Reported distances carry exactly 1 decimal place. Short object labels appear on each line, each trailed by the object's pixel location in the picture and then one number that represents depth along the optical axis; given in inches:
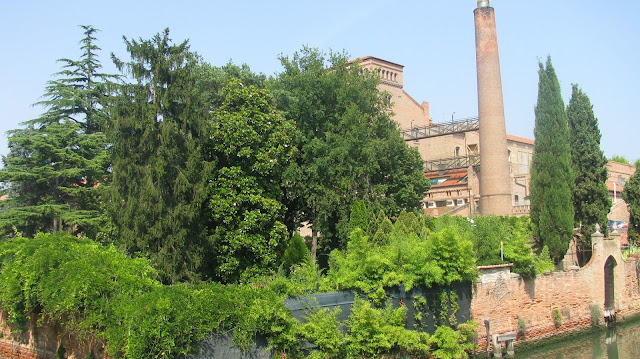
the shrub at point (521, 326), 692.7
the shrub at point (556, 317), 745.0
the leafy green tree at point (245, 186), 685.9
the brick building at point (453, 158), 1517.0
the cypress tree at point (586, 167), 1047.6
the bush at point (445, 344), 574.6
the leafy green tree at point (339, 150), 895.1
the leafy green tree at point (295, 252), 794.0
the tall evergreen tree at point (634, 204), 1195.1
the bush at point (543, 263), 757.3
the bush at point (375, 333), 520.7
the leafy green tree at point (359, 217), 845.7
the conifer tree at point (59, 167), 908.6
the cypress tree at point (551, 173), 941.2
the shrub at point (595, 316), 806.5
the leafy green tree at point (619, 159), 2547.5
